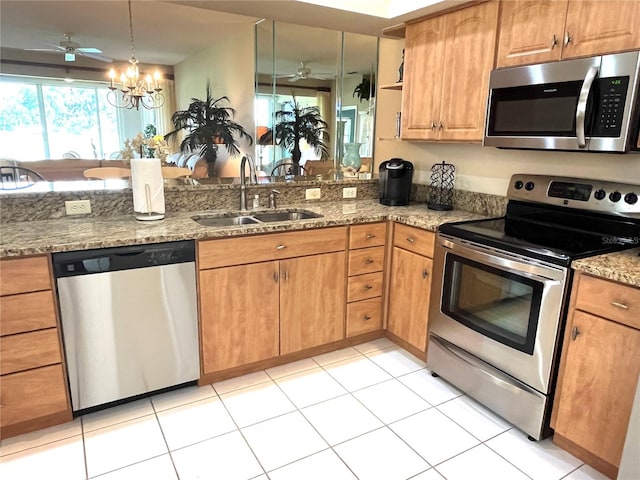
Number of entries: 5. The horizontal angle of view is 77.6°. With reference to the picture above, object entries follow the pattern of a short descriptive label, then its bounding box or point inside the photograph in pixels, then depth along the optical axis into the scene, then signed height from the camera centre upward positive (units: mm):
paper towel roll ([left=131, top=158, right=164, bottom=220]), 2111 -213
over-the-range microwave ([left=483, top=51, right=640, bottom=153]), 1631 +223
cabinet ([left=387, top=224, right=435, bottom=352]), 2393 -814
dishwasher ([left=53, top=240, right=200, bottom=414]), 1780 -809
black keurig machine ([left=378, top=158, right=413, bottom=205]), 2779 -201
